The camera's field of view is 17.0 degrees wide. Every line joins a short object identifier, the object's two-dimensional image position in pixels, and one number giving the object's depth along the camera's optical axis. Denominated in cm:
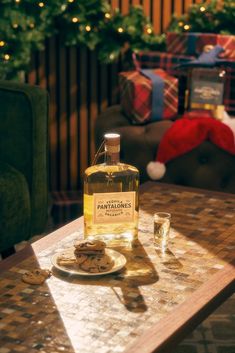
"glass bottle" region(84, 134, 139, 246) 209
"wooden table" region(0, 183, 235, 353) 155
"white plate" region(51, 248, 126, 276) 186
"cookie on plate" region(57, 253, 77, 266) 192
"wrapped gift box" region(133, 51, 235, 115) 369
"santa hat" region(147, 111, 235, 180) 341
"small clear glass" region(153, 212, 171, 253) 208
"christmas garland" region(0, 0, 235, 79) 382
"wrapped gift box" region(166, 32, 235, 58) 384
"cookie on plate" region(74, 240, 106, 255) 193
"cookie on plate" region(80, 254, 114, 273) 188
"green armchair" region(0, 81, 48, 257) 290
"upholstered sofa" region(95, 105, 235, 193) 345
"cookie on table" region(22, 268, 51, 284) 182
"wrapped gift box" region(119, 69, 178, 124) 365
